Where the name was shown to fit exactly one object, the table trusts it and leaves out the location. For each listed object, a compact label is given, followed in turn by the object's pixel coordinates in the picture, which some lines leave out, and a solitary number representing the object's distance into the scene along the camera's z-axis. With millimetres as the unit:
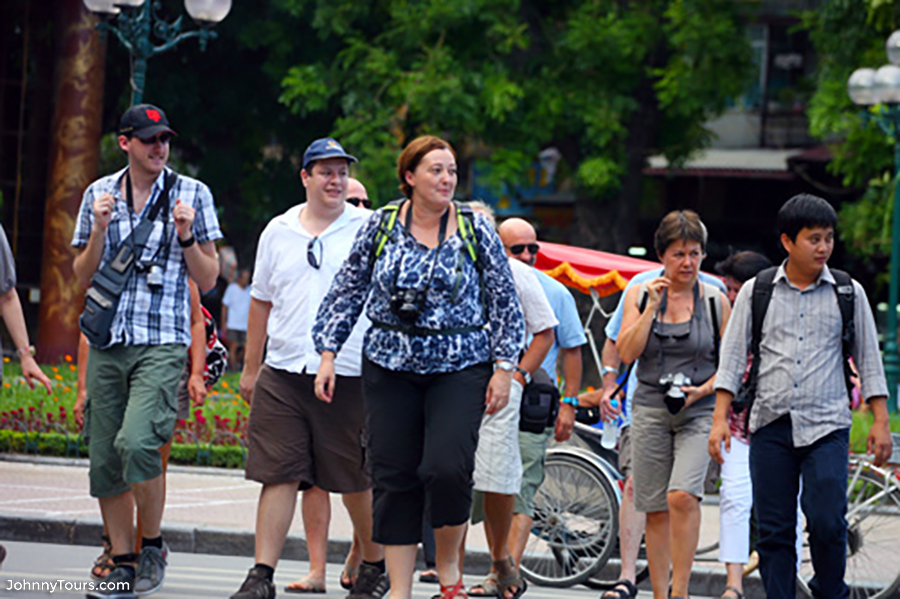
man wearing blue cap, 14625
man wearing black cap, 13820
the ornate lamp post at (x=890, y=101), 36781
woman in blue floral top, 12742
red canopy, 24250
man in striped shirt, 13531
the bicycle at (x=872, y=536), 17812
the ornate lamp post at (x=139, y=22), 31781
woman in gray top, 15102
